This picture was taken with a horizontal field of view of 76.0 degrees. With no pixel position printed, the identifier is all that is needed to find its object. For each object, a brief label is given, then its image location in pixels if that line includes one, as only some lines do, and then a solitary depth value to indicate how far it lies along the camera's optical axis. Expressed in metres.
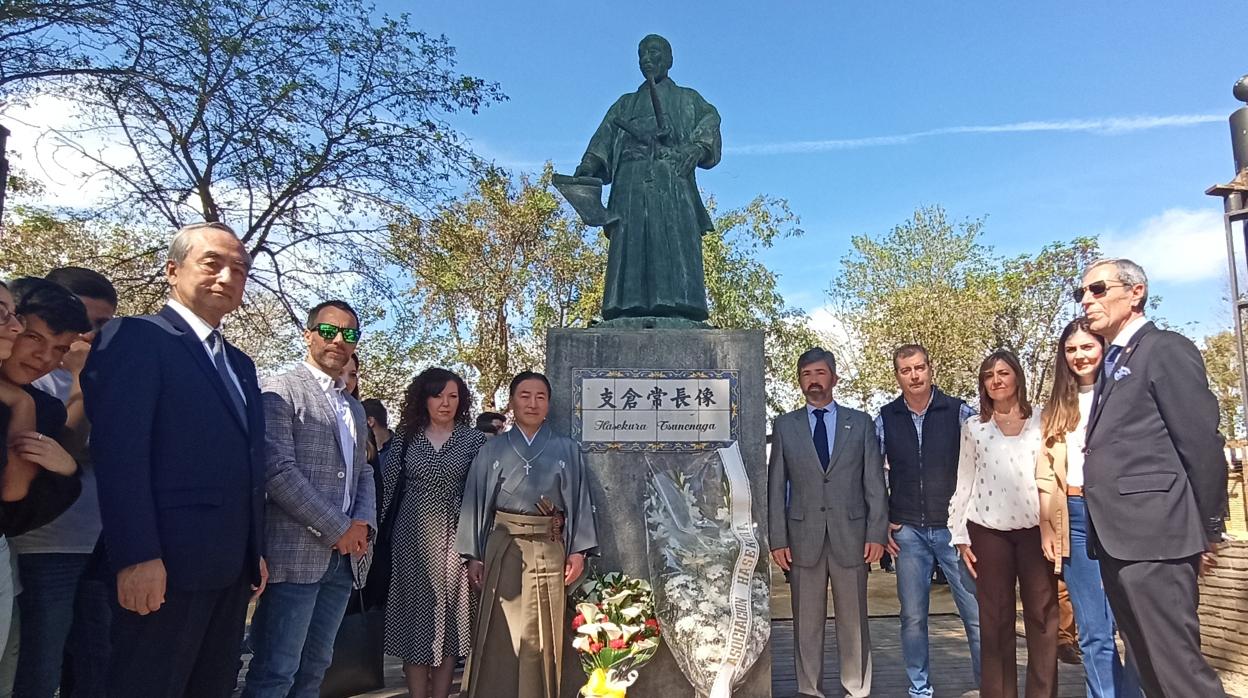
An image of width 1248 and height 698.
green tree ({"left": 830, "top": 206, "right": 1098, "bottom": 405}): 21.22
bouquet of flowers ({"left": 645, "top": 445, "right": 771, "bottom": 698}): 3.51
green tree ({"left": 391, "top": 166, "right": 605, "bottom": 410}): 16.33
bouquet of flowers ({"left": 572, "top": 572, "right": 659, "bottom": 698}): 3.28
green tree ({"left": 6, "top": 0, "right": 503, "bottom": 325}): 6.74
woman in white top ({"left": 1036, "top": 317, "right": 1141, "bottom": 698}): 3.26
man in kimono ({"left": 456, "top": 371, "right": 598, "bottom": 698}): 3.41
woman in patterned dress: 3.68
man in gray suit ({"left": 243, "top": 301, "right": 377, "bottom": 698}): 2.82
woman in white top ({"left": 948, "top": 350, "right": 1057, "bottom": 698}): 3.47
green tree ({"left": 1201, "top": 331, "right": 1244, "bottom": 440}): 25.20
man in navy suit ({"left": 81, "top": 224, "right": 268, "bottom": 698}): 2.01
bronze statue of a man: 4.42
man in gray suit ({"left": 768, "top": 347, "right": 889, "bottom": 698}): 3.88
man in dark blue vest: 3.83
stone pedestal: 3.70
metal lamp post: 4.64
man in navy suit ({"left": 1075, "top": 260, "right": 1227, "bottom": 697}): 2.56
